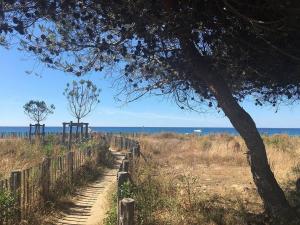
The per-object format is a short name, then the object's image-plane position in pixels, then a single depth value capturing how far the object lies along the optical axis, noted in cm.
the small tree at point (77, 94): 2003
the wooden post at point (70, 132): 1442
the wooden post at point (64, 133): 1638
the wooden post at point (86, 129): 1721
